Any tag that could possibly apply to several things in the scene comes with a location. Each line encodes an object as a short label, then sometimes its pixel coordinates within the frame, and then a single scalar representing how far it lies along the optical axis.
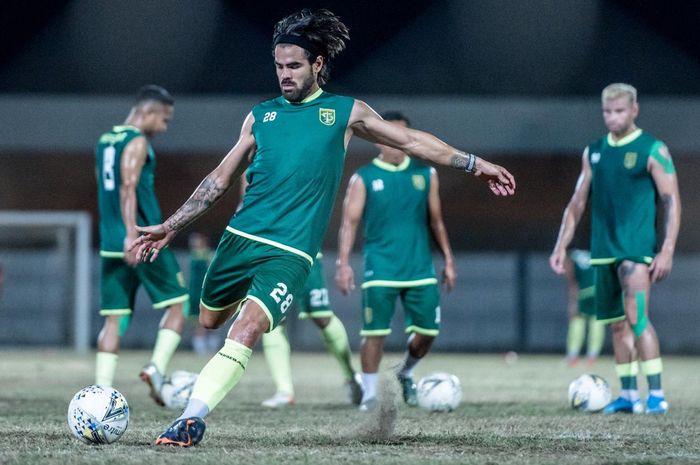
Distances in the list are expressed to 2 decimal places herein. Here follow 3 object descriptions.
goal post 39.87
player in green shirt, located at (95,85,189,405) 16.33
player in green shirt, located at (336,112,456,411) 16.59
